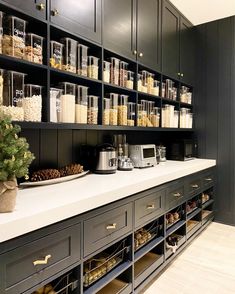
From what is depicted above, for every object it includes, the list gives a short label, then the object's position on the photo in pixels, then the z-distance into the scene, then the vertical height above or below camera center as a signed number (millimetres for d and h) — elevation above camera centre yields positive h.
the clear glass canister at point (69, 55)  1623 +561
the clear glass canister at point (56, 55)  1531 +533
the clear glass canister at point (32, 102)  1396 +211
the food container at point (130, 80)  2168 +527
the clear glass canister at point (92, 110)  1814 +218
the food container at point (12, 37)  1297 +538
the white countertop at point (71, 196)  996 -299
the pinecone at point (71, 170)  1798 -220
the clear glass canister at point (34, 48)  1390 +518
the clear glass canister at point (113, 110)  2016 +248
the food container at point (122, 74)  2082 +554
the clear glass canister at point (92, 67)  1793 +526
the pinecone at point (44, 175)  1602 -229
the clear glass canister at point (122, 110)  2115 +256
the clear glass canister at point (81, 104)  1718 +249
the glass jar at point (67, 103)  1615 +239
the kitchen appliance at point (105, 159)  1996 -152
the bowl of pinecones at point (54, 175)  1571 -242
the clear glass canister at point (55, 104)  1533 +220
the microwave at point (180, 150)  3023 -116
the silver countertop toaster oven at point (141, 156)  2383 -150
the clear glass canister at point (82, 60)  1714 +553
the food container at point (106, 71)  1896 +531
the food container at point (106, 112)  1917 +222
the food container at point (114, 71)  1995 +555
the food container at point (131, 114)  2217 +237
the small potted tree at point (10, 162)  1021 -90
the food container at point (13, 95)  1310 +242
